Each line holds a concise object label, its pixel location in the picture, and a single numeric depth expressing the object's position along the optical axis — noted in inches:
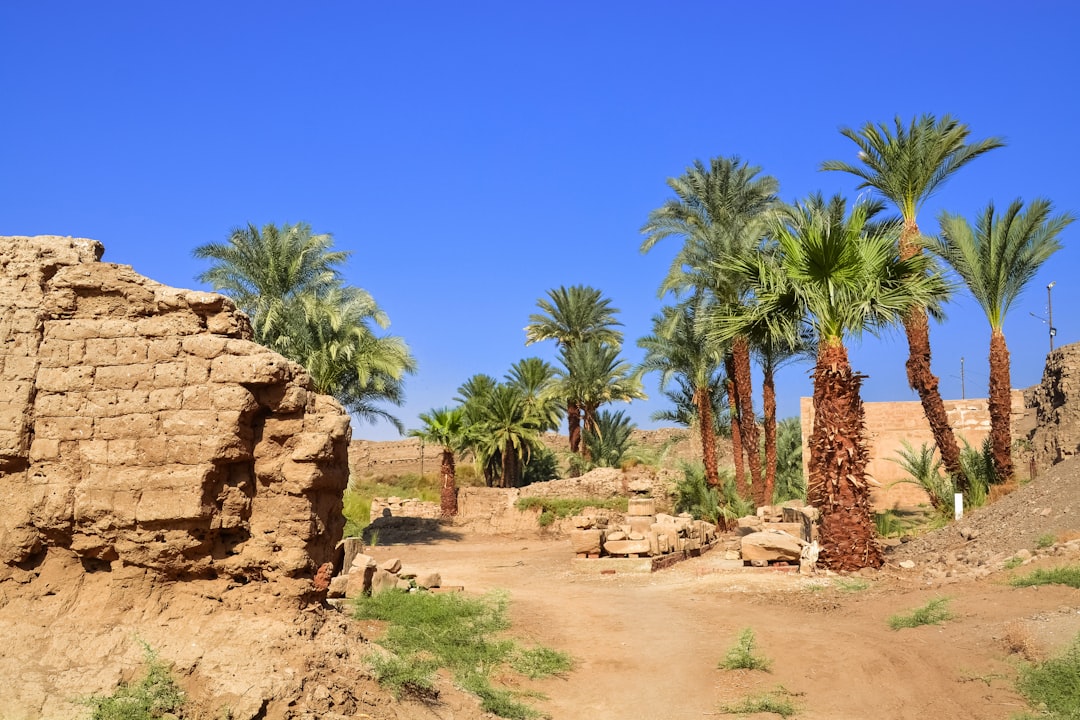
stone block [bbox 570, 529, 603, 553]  746.8
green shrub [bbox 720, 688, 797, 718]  301.9
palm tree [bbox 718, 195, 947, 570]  552.7
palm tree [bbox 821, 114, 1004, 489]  784.3
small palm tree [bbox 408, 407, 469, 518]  1202.0
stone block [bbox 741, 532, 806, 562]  616.4
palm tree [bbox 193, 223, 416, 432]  850.8
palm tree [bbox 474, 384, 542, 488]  1307.8
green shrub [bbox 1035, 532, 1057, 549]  490.6
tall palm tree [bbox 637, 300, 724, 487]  1054.4
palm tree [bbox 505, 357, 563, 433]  1373.0
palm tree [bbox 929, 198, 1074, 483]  746.2
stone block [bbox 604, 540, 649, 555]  727.1
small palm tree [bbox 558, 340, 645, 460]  1354.6
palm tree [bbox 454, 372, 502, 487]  1318.9
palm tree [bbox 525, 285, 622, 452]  1434.5
